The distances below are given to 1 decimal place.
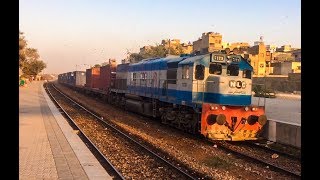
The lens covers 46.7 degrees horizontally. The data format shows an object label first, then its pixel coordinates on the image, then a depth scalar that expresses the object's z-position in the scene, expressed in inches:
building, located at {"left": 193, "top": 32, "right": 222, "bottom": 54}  3724.4
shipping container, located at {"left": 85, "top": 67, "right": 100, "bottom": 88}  1679.0
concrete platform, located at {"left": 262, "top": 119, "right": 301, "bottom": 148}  584.8
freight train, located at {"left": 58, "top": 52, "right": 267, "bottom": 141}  589.6
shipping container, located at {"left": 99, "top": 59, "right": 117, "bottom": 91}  1345.6
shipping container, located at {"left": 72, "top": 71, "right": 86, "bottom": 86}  2257.8
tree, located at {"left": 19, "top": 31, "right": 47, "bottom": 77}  4185.5
